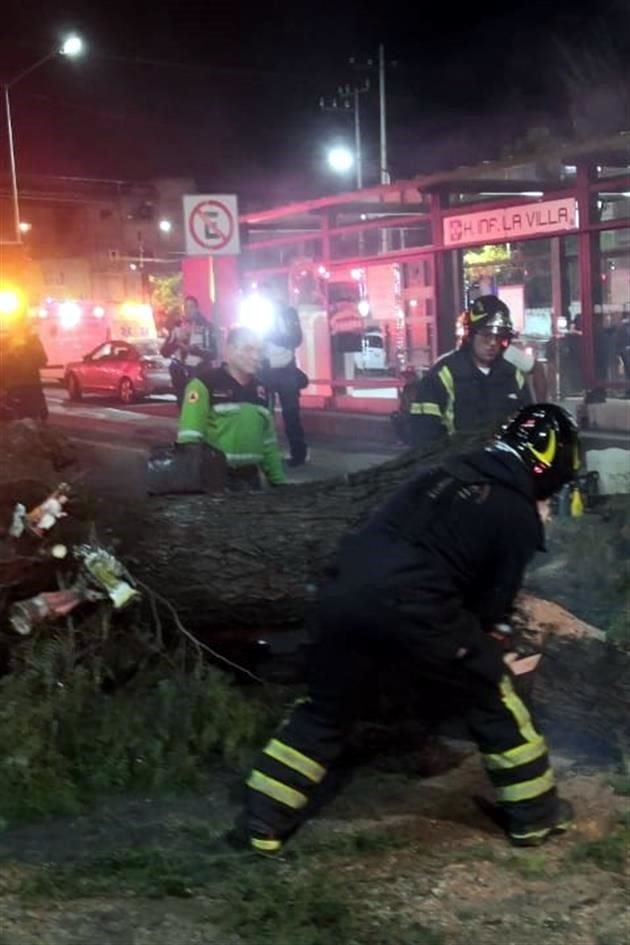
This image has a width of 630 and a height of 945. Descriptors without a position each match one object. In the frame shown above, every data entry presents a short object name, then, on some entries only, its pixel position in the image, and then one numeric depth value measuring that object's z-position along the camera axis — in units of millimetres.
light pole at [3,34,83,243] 24094
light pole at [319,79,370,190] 29381
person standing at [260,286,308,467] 12828
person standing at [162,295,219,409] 14422
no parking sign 12227
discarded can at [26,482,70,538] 4398
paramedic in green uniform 6043
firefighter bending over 3555
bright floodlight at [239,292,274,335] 13633
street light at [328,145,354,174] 29453
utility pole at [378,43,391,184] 25922
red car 25359
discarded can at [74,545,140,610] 4398
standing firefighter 6094
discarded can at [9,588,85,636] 4375
